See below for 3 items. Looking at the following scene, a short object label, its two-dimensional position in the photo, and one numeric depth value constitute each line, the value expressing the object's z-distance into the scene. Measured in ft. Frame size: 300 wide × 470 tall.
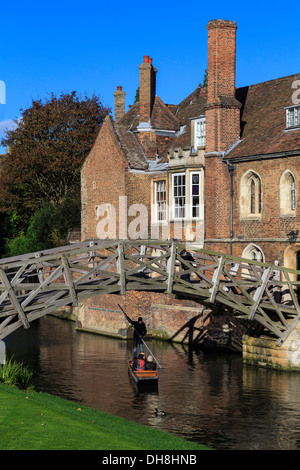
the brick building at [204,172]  99.91
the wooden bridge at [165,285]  70.44
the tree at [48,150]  183.83
